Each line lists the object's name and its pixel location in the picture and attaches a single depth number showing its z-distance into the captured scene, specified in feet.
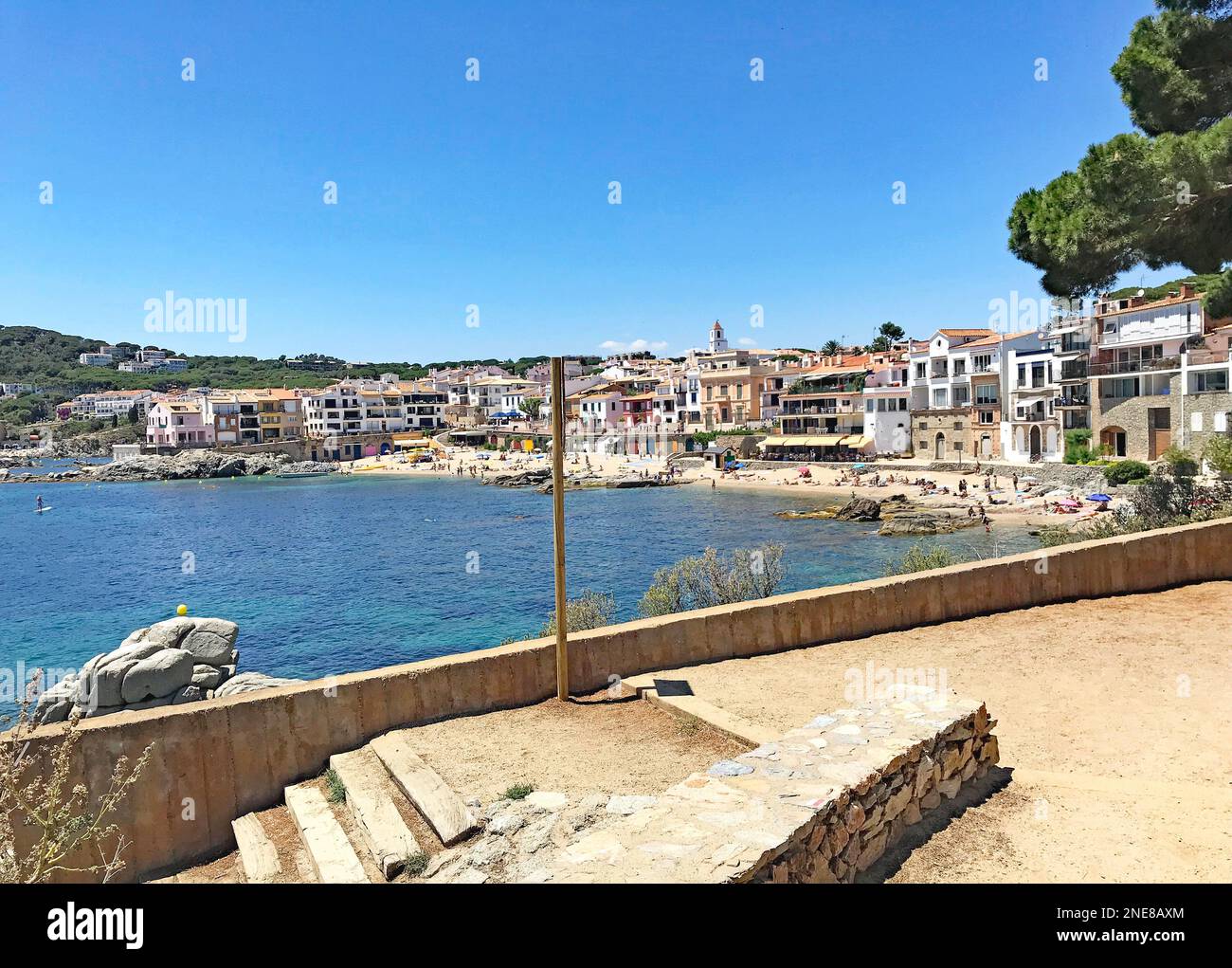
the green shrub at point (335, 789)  24.61
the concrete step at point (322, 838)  20.75
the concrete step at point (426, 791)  20.77
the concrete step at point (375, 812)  20.40
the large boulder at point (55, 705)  53.01
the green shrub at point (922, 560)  62.80
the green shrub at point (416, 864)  19.44
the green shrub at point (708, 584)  57.47
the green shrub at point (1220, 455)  105.19
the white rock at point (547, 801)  20.80
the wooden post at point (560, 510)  30.19
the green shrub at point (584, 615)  53.47
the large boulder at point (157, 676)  46.68
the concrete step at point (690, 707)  25.20
